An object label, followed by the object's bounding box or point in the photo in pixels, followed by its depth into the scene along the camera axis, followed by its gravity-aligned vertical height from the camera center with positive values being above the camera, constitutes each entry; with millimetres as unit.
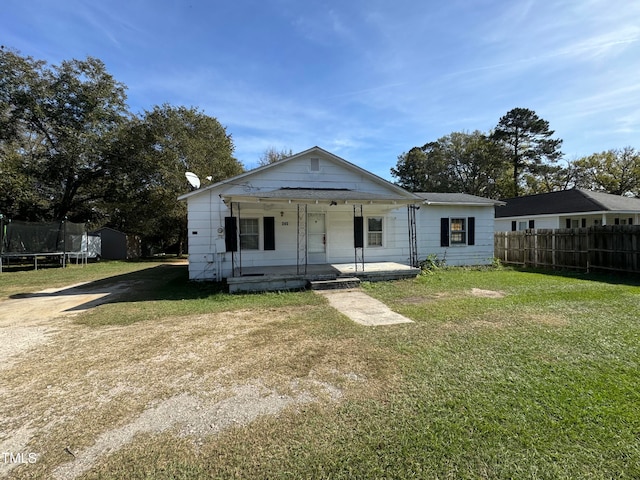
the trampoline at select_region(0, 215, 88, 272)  13211 +328
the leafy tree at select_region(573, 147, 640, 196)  27547 +6565
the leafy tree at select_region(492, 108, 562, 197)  28828 +10190
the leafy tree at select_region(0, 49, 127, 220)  17078 +7629
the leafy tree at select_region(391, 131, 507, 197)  31438 +8579
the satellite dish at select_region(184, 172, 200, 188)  10131 +2259
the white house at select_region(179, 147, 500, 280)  9500 +737
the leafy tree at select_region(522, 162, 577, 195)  29938 +6479
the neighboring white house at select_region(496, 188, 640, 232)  15830 +1641
